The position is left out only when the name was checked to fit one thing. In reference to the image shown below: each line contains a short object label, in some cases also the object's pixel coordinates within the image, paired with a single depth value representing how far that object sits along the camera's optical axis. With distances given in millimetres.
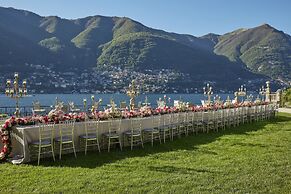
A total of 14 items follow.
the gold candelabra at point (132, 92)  18881
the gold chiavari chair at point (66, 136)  10859
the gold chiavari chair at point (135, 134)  12931
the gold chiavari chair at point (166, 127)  14844
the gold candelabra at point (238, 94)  27484
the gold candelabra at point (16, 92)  13206
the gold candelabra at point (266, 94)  34906
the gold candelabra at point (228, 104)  22678
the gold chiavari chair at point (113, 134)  12305
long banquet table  10148
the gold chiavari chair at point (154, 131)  13675
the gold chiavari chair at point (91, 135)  11602
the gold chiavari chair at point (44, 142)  10102
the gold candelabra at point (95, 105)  15052
